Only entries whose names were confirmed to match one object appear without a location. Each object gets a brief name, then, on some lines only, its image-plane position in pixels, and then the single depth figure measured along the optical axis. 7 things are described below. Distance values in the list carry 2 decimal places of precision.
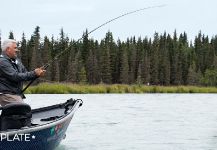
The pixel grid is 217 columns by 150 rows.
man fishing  8.04
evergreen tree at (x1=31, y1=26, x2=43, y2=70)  77.75
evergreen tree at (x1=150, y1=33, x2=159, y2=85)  93.94
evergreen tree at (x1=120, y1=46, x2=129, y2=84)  89.12
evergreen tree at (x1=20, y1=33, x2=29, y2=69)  81.88
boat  7.56
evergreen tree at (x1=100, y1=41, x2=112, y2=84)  86.88
